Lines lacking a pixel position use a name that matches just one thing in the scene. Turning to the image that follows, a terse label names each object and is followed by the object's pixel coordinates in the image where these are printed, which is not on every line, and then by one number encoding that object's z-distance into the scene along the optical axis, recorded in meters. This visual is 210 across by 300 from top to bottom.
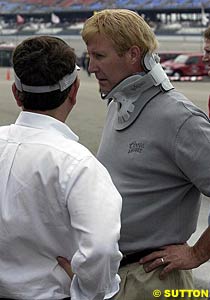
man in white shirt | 1.91
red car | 35.38
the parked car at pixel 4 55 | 49.72
